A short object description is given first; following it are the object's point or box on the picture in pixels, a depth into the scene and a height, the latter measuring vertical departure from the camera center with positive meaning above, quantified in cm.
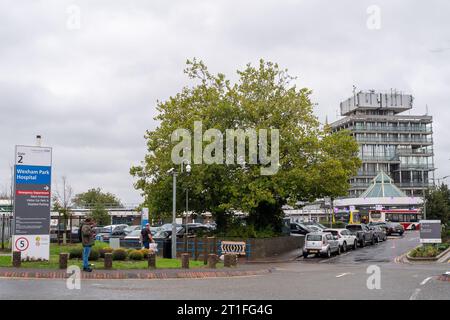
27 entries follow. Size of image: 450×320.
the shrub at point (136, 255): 2427 -194
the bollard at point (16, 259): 1972 -168
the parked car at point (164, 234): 3859 -174
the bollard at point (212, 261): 2277 -207
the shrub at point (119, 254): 2353 -183
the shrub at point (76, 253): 2344 -176
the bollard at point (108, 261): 1972 -177
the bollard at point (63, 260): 1939 -170
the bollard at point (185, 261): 2181 -199
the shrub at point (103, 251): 2362 -170
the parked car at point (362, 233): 4189 -182
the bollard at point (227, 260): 2425 -216
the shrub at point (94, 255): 2272 -180
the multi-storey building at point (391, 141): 12538 +1497
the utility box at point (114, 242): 3275 -185
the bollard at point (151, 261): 2067 -186
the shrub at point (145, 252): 2493 -187
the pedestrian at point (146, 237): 2677 -128
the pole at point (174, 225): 2988 -85
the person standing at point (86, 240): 1872 -99
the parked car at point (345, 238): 3738 -200
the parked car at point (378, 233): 4566 -206
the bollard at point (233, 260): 2456 -219
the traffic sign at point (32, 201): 2158 +37
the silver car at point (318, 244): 3391 -211
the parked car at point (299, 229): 4810 -170
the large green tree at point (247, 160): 3450 +347
